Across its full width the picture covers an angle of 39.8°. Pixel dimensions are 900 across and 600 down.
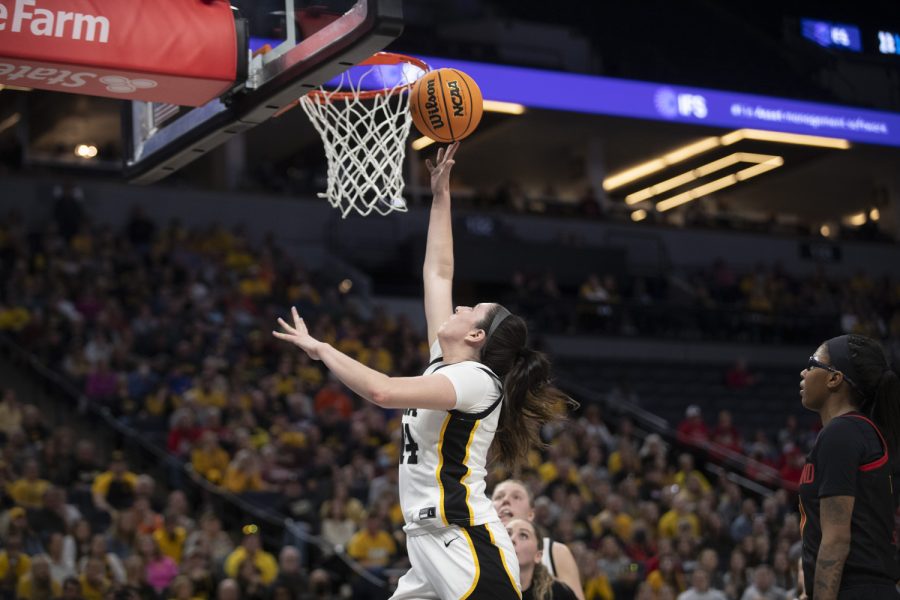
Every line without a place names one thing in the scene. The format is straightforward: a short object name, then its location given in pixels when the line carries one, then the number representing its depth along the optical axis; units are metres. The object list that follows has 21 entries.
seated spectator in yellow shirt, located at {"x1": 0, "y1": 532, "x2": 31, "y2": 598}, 9.70
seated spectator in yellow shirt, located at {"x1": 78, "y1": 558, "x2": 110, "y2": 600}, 9.64
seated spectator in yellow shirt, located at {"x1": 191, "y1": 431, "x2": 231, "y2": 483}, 12.35
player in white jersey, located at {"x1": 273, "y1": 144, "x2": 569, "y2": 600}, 4.18
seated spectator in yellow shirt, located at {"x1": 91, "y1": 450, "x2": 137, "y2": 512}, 11.45
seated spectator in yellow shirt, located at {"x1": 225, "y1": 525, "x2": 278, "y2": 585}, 10.46
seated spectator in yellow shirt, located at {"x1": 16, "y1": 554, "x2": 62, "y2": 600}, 9.46
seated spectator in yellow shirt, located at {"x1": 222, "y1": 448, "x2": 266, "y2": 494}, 12.26
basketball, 5.60
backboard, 4.93
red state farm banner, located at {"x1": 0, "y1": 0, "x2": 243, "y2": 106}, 5.16
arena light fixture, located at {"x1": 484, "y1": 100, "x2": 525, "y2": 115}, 21.05
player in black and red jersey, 4.25
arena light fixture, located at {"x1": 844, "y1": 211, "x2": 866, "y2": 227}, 29.52
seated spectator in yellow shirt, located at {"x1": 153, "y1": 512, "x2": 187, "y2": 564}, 10.77
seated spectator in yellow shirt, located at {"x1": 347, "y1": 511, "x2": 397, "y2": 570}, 11.44
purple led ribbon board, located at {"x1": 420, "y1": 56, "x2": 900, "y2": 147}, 19.58
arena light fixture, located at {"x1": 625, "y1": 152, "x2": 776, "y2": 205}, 25.36
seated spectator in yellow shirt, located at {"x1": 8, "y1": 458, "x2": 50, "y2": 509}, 11.02
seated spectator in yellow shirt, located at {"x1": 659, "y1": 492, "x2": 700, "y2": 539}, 13.47
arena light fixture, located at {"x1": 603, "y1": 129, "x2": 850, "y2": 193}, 23.78
